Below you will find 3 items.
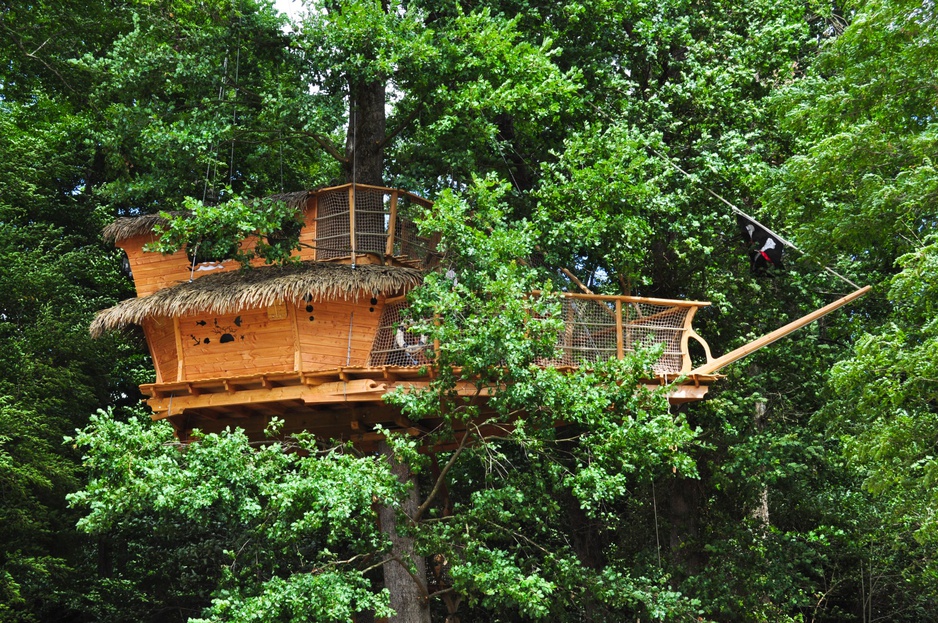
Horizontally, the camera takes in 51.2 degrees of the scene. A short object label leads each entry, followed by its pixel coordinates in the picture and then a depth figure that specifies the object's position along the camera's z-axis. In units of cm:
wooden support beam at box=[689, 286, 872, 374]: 1247
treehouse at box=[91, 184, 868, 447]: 1218
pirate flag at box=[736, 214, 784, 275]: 1314
